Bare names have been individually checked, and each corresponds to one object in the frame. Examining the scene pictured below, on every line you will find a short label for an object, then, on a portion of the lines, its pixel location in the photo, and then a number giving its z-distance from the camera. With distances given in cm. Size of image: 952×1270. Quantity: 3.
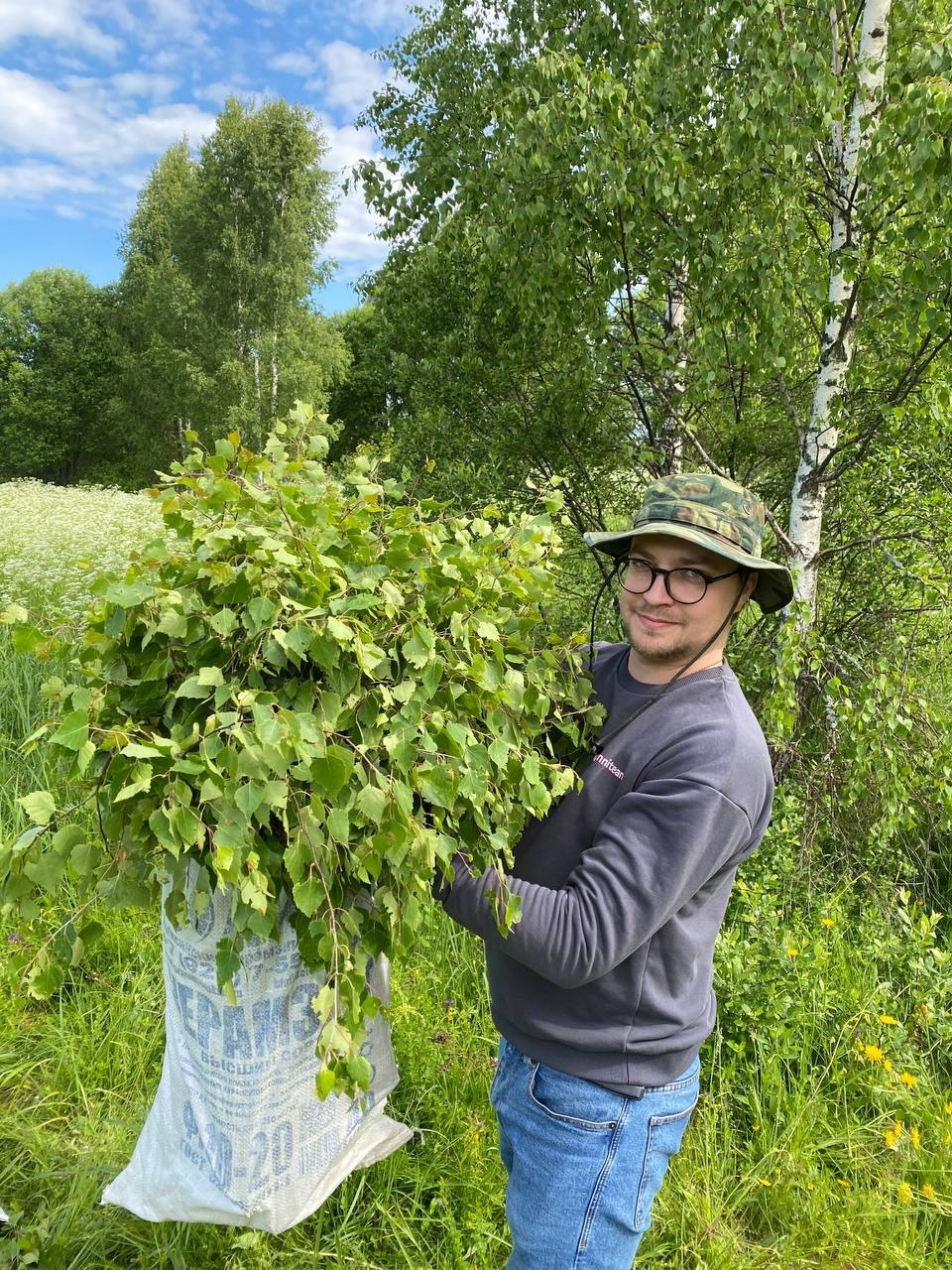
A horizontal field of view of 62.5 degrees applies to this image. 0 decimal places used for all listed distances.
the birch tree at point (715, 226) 313
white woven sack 155
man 149
